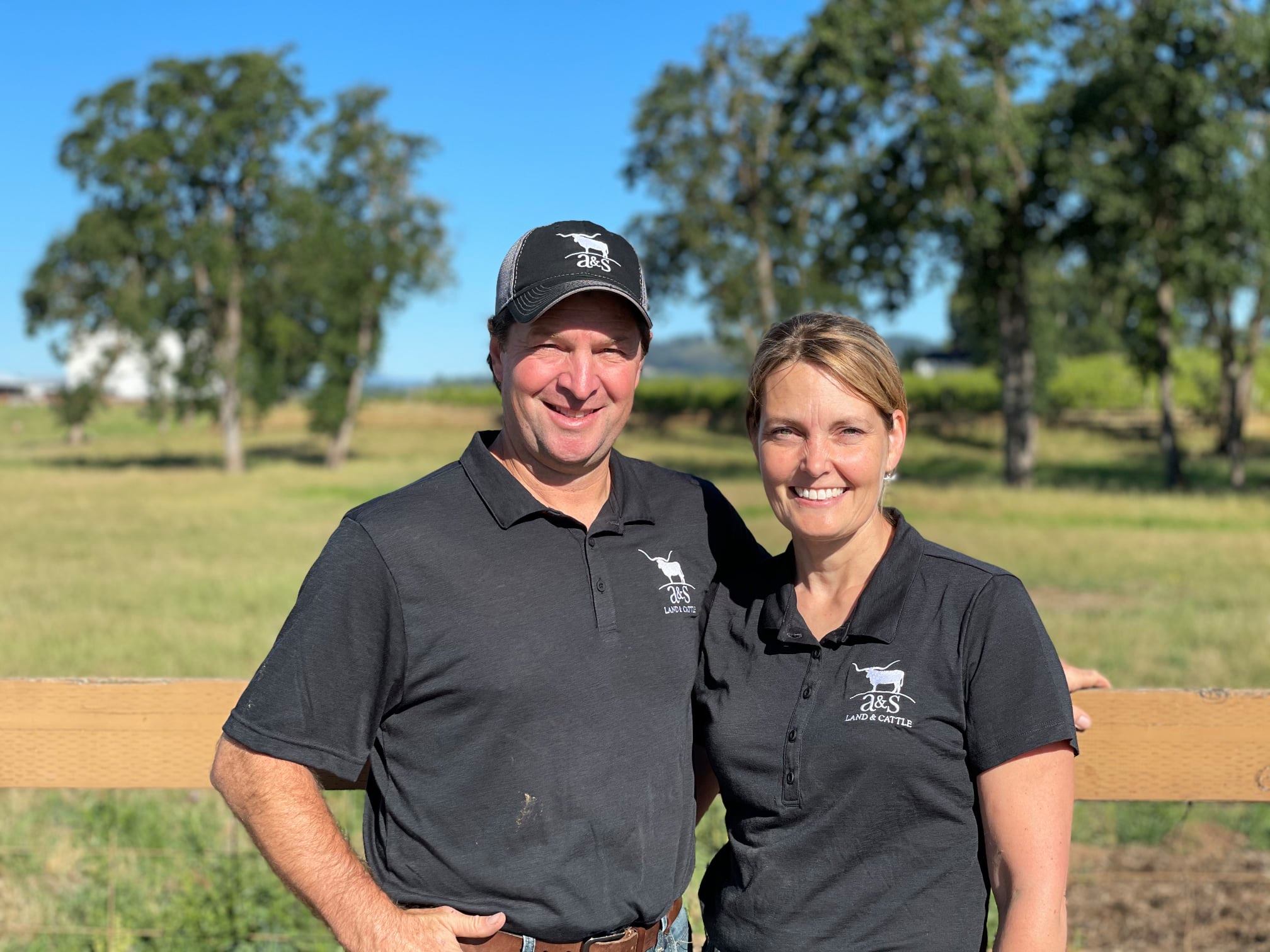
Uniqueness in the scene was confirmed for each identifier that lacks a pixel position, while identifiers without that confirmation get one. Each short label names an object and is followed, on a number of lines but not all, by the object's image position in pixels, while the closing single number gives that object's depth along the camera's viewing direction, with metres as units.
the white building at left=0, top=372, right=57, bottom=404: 126.56
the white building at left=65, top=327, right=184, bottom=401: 40.69
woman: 2.25
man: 2.30
